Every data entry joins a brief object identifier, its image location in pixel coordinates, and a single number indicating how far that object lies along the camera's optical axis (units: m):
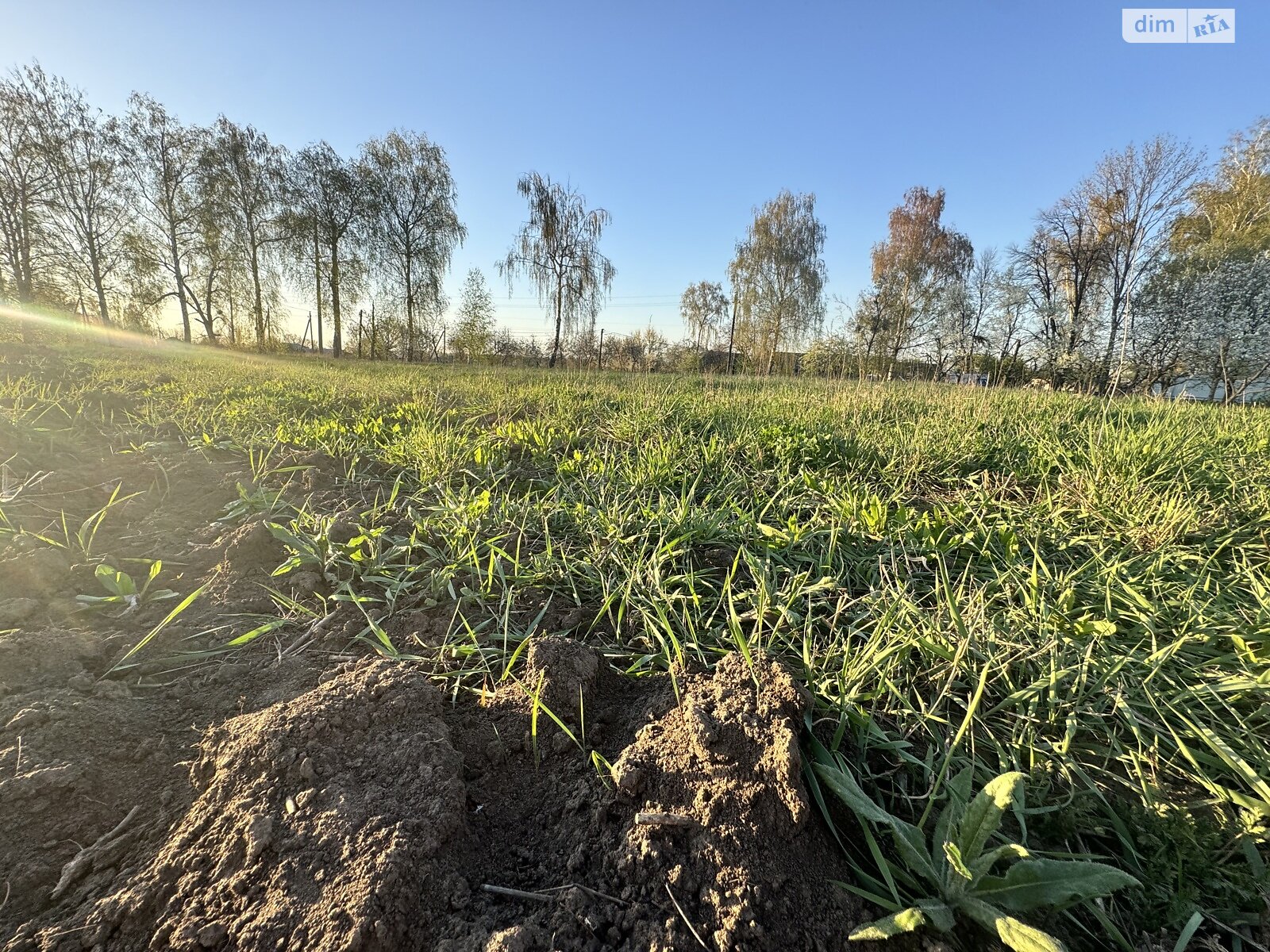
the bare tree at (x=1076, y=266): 21.61
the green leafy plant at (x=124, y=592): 1.57
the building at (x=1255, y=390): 11.73
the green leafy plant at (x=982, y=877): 0.78
